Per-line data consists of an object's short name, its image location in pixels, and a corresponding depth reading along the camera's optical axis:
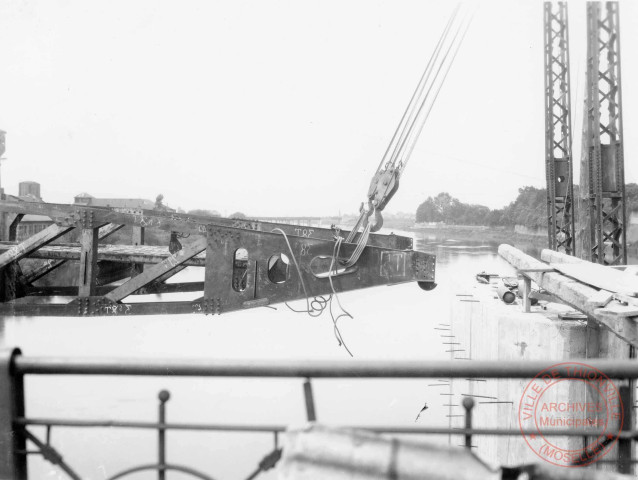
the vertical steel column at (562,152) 12.79
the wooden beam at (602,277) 5.61
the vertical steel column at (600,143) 9.56
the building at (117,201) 19.24
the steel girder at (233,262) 5.74
